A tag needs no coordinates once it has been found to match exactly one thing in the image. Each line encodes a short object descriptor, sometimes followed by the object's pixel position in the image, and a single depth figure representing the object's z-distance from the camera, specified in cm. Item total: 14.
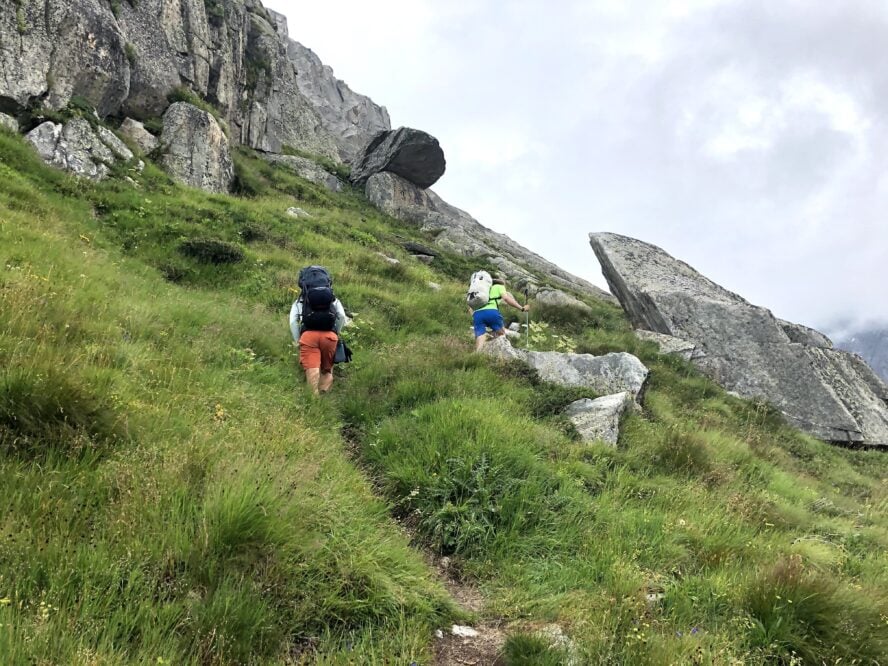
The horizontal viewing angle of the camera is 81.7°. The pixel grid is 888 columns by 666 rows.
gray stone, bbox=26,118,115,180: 1513
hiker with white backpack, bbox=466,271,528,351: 1136
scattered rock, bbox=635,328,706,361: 1631
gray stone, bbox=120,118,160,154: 2002
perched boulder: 3694
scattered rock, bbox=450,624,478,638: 373
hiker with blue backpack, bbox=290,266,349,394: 816
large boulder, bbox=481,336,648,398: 954
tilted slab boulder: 1516
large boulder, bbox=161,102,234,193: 2073
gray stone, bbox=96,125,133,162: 1728
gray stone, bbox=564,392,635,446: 736
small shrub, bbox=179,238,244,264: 1363
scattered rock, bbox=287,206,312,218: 2267
